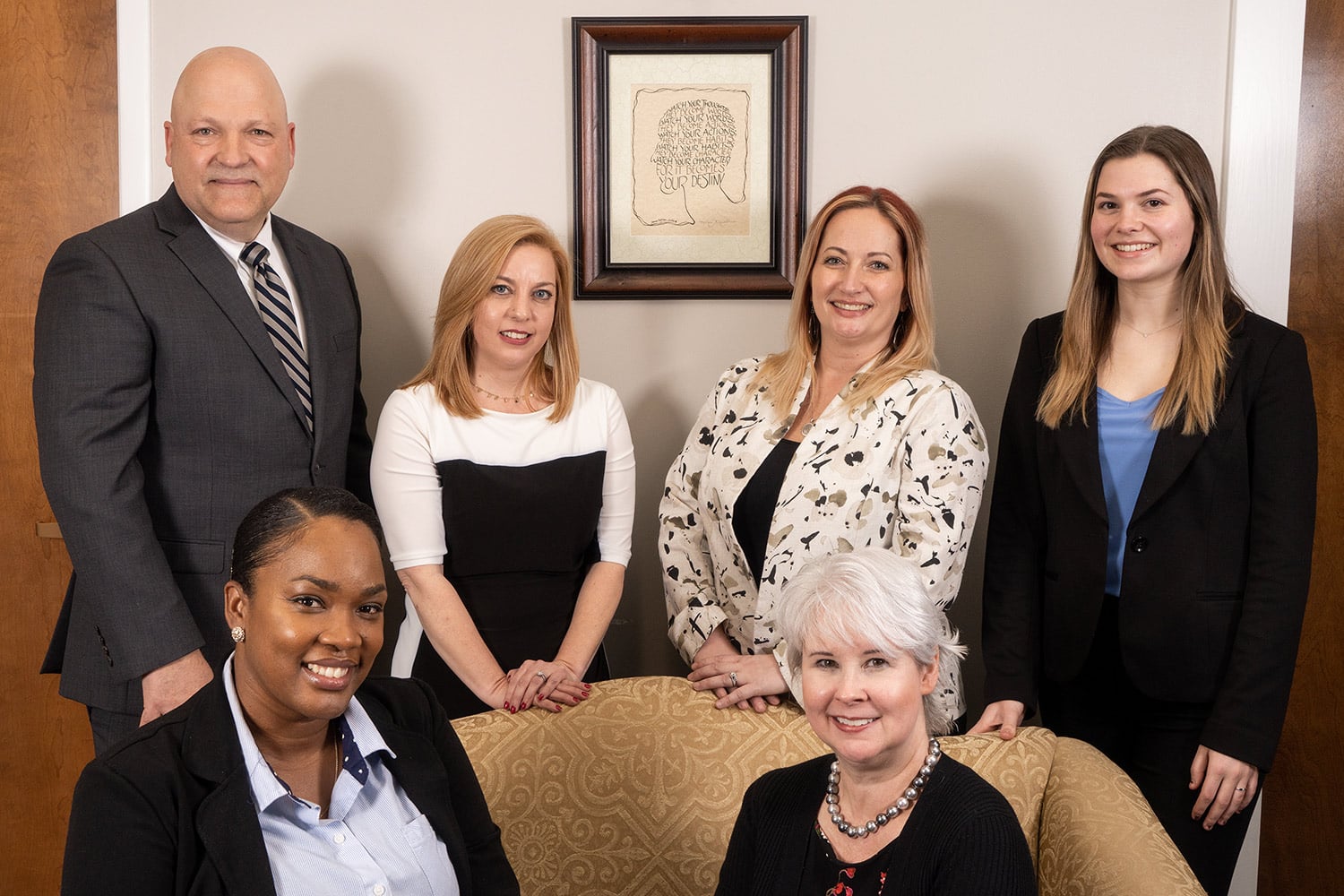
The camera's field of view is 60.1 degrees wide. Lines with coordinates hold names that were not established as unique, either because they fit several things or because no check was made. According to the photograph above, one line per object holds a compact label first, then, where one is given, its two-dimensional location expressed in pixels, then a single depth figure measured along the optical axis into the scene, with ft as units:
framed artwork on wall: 9.34
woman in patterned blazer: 7.18
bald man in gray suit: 6.66
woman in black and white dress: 7.55
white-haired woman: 4.90
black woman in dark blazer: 4.33
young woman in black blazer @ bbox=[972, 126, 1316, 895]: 6.75
